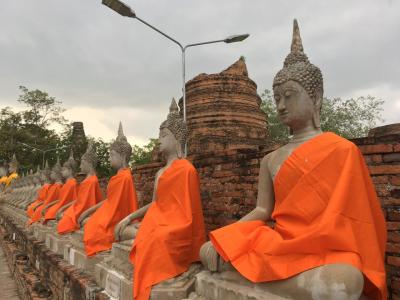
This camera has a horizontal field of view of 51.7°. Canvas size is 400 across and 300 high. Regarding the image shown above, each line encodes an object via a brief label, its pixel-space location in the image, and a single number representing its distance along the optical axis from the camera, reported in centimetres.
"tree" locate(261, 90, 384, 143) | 2466
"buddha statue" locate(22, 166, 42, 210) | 1450
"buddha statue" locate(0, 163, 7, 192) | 3040
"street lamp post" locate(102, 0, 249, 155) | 873
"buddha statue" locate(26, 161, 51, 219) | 1142
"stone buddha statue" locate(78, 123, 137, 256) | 532
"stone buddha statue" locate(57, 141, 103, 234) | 652
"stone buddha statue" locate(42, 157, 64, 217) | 977
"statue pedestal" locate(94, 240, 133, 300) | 405
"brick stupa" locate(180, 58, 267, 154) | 1154
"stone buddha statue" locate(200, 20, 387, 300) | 230
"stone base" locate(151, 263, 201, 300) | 346
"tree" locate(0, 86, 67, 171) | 3878
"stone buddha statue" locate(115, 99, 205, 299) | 363
